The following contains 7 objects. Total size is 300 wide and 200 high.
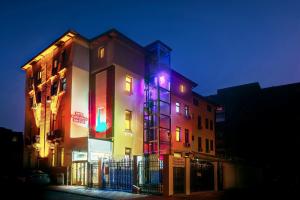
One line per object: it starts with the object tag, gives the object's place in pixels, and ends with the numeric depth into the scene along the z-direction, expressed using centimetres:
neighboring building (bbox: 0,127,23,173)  4203
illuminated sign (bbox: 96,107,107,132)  2228
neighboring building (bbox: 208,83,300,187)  4637
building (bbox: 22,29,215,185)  2198
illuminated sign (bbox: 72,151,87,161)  2095
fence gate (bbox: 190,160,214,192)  1778
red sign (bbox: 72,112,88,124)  2236
